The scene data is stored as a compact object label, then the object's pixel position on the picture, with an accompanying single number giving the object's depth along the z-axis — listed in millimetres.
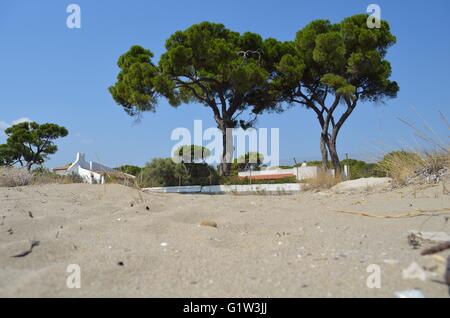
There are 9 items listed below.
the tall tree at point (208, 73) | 15367
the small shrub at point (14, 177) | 6578
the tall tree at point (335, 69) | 16609
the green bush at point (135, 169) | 21492
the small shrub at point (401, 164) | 5020
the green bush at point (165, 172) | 13906
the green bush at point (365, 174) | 10914
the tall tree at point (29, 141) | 27766
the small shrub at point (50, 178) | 7061
